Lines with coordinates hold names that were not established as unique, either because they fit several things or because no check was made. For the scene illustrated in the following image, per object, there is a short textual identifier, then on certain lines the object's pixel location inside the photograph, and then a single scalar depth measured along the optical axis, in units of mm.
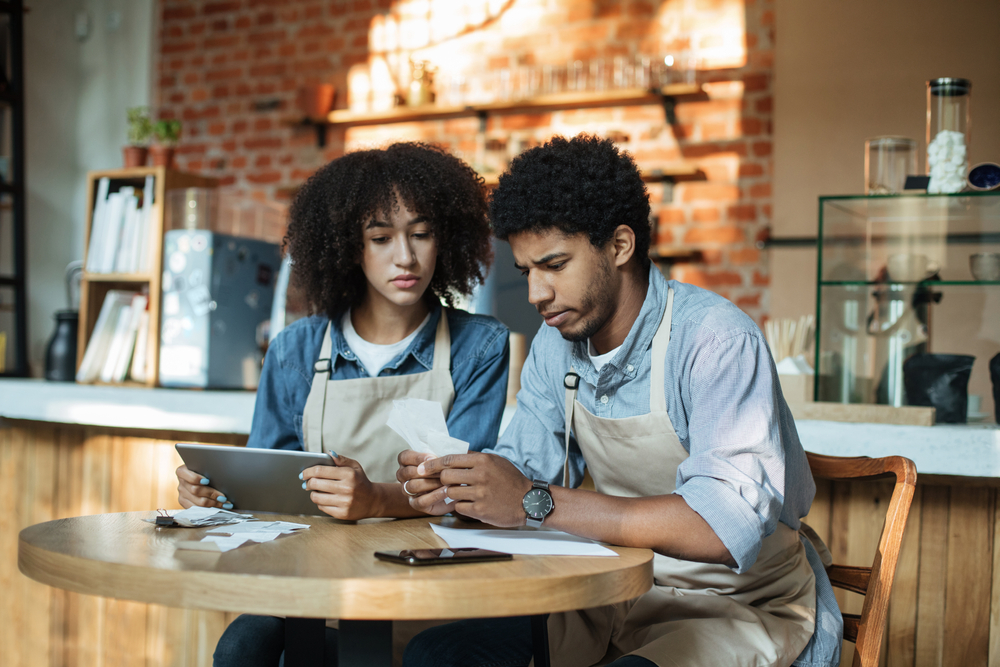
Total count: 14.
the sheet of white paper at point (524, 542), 1041
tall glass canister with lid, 1713
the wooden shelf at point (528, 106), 3844
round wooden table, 851
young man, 1104
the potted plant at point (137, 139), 2732
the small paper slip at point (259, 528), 1138
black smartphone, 950
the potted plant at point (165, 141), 2721
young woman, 1626
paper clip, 1184
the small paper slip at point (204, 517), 1202
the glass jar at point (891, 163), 1808
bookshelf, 2408
